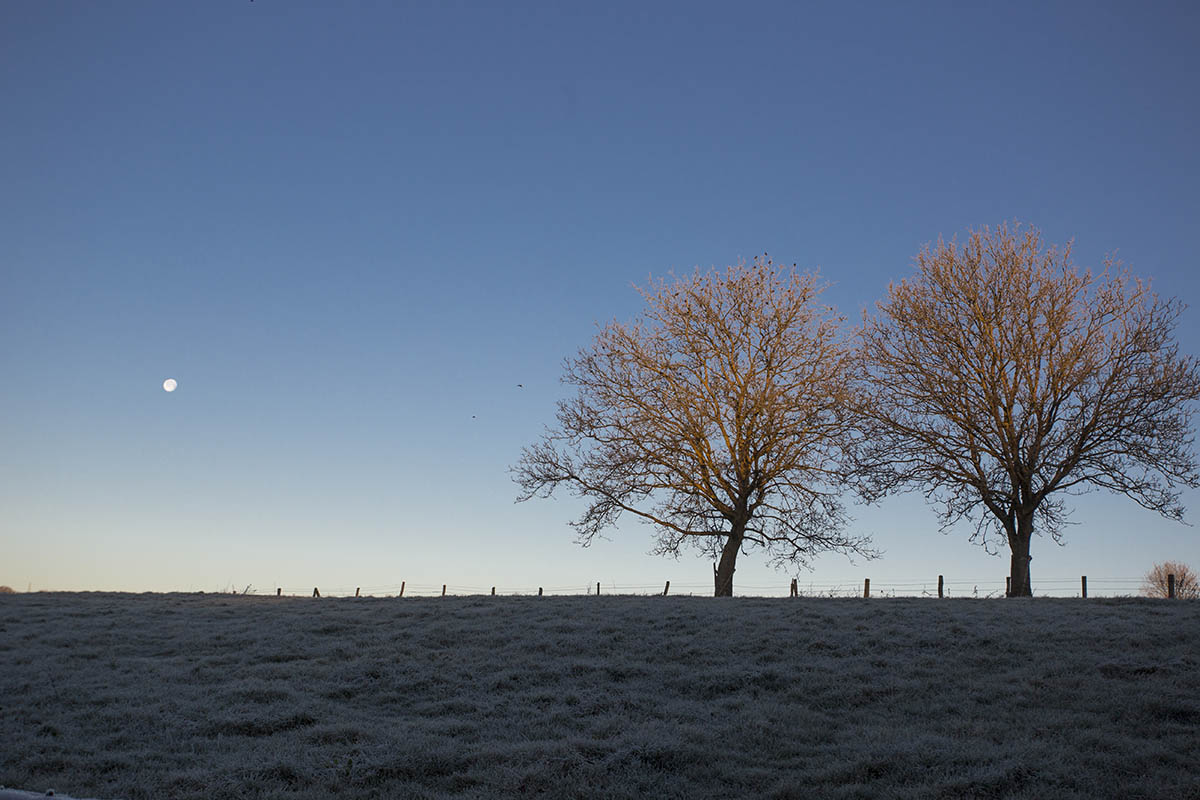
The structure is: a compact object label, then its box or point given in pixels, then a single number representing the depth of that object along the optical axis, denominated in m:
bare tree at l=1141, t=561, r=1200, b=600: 61.46
